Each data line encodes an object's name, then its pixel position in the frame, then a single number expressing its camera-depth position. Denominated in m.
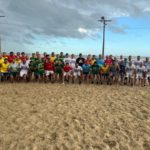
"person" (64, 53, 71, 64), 7.80
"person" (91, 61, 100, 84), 7.52
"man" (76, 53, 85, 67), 7.76
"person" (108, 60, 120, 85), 7.45
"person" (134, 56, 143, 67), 7.67
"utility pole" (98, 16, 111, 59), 17.34
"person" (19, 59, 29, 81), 7.48
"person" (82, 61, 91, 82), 7.55
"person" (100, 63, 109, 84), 7.50
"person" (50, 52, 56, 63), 7.70
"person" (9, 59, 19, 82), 7.46
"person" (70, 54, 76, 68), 7.80
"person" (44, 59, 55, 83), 7.43
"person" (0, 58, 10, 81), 7.41
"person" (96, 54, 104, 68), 7.62
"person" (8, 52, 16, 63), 7.75
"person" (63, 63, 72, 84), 7.54
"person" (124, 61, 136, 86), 7.54
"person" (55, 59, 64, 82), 7.48
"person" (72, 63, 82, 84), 7.53
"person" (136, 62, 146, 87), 7.55
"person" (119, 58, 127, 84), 7.53
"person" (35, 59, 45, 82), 7.46
